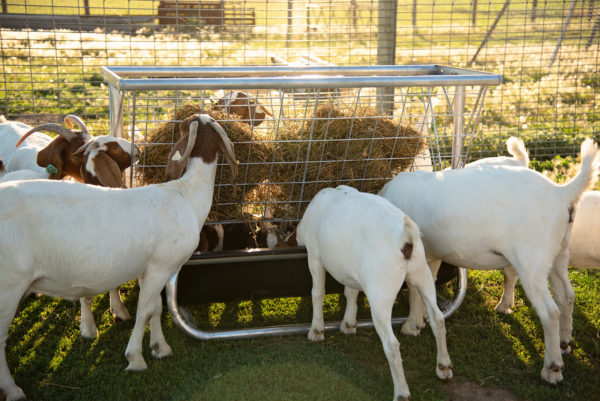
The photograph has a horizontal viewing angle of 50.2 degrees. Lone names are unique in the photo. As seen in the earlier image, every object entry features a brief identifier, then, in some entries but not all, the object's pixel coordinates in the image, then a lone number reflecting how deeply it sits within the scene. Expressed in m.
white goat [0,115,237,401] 3.39
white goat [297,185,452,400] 3.53
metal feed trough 4.34
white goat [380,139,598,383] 3.73
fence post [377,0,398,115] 7.81
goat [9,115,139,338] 4.30
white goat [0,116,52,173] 5.30
